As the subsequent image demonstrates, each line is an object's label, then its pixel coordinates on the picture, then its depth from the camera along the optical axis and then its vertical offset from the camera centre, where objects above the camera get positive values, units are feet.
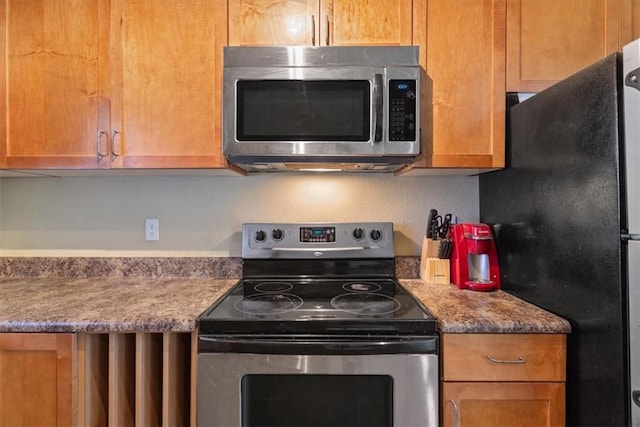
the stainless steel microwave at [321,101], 4.45 +1.37
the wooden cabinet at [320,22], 4.70 +2.46
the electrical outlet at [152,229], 5.95 -0.24
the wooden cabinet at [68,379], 3.78 -1.73
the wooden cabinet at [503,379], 3.74 -1.69
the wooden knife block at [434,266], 5.39 -0.76
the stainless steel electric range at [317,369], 3.74 -1.58
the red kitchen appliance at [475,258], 5.01 -0.63
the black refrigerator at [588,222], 3.08 -0.08
